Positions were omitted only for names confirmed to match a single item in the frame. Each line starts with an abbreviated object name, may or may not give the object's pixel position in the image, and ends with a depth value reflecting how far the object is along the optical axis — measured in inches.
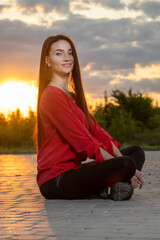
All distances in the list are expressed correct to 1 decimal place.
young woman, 182.7
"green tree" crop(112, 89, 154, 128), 1459.2
